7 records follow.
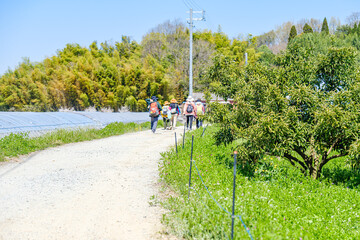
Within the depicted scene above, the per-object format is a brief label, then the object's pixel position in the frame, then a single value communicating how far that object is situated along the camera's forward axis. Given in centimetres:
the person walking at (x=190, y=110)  1652
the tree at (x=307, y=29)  6549
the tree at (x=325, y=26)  6700
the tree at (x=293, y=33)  6152
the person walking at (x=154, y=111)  1540
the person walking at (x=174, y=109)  1736
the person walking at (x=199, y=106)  1685
